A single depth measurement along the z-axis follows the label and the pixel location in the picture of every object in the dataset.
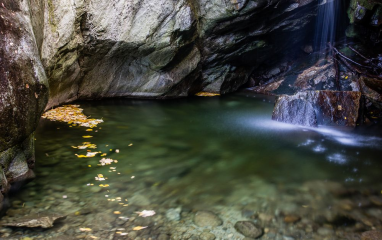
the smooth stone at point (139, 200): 3.46
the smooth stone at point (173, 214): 3.20
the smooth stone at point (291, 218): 3.20
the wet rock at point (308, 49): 14.21
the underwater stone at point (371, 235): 2.96
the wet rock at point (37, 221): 2.87
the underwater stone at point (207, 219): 3.10
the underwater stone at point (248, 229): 2.96
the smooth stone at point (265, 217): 3.23
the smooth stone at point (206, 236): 2.87
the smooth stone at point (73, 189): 3.68
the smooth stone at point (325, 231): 3.01
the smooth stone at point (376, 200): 3.68
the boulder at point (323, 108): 7.85
